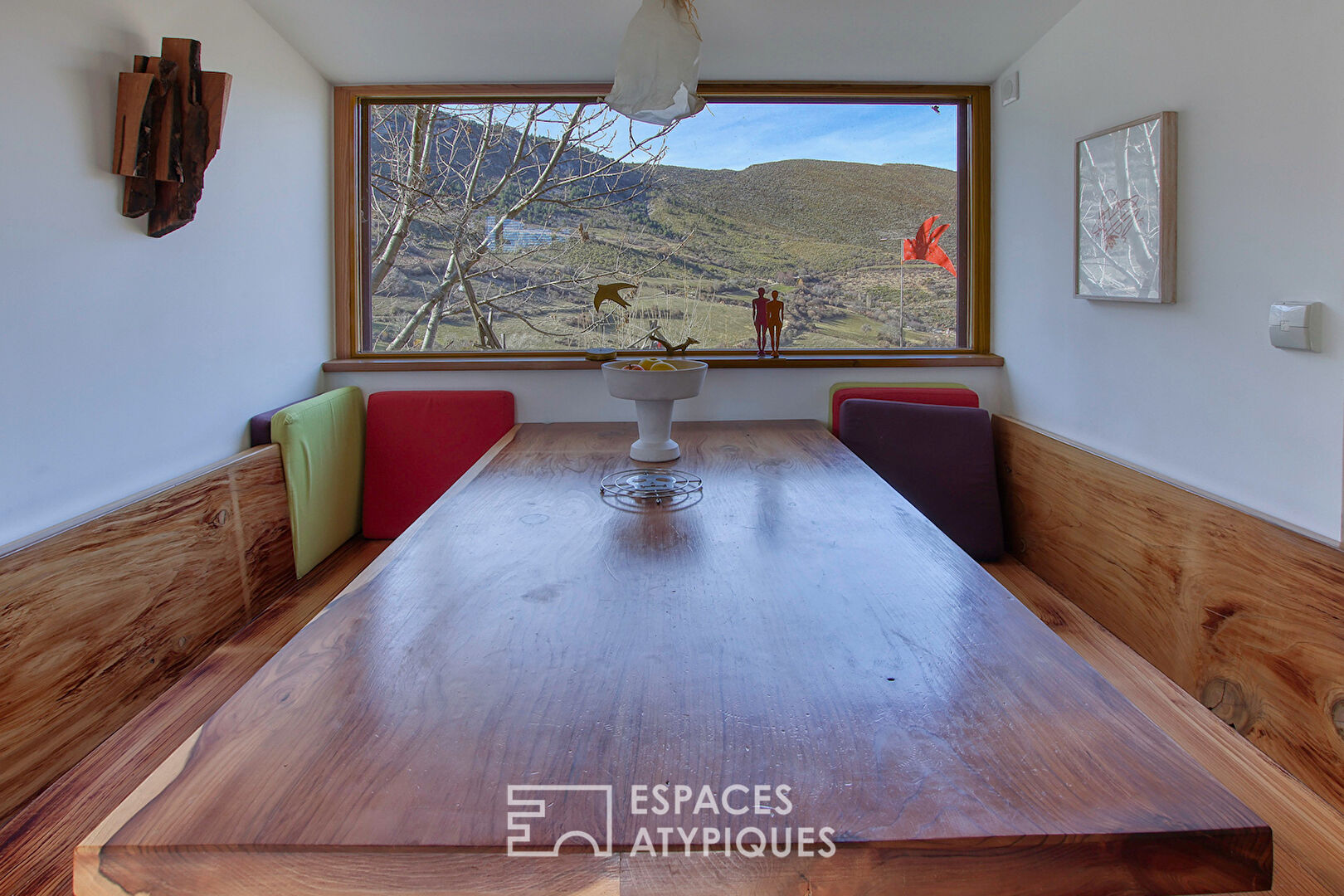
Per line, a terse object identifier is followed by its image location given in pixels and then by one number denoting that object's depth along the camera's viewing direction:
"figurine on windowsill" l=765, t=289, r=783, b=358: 2.98
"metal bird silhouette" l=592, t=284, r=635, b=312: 2.55
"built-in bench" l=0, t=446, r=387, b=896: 1.38
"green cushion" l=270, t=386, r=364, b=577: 2.43
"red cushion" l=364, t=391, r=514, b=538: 2.90
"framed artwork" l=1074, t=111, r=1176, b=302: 1.95
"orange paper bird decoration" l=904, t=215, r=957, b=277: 3.12
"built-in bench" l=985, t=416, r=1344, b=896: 1.38
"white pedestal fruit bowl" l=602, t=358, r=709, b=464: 2.05
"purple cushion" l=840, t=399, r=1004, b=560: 2.64
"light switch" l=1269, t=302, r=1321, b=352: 1.54
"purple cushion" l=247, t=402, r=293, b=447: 2.43
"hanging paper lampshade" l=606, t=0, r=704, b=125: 2.07
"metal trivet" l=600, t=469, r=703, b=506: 1.75
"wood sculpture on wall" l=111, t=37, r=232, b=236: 1.82
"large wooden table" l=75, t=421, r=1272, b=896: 0.64
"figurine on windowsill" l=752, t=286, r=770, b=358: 2.97
